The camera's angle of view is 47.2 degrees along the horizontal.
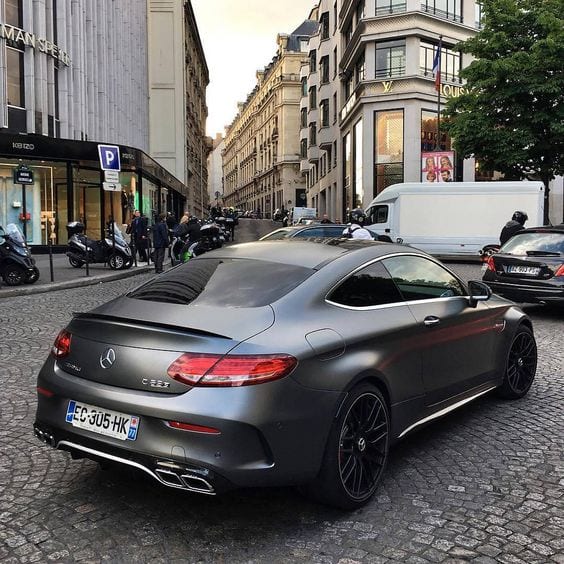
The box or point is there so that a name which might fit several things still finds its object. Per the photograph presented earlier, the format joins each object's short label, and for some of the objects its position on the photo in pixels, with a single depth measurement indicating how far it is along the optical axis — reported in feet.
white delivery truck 79.61
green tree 83.82
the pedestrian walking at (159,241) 62.08
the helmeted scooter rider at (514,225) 46.42
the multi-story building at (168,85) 166.50
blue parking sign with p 55.77
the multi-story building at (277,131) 313.94
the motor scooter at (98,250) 61.93
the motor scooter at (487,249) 60.77
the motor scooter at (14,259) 46.24
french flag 114.29
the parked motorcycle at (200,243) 59.16
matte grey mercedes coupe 9.99
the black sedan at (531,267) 33.32
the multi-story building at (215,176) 638.53
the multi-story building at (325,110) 174.50
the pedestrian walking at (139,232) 69.51
